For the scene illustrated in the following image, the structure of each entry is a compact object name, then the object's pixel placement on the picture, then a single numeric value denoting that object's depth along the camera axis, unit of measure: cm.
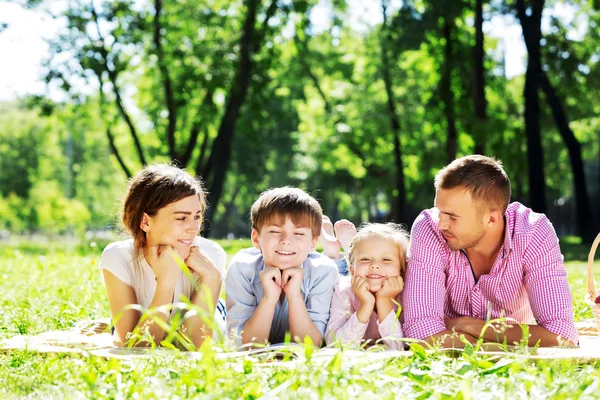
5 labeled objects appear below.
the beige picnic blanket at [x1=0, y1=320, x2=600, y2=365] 312
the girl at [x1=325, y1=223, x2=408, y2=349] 426
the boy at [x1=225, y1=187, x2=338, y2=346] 419
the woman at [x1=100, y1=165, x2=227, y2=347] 423
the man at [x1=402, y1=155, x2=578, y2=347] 425
